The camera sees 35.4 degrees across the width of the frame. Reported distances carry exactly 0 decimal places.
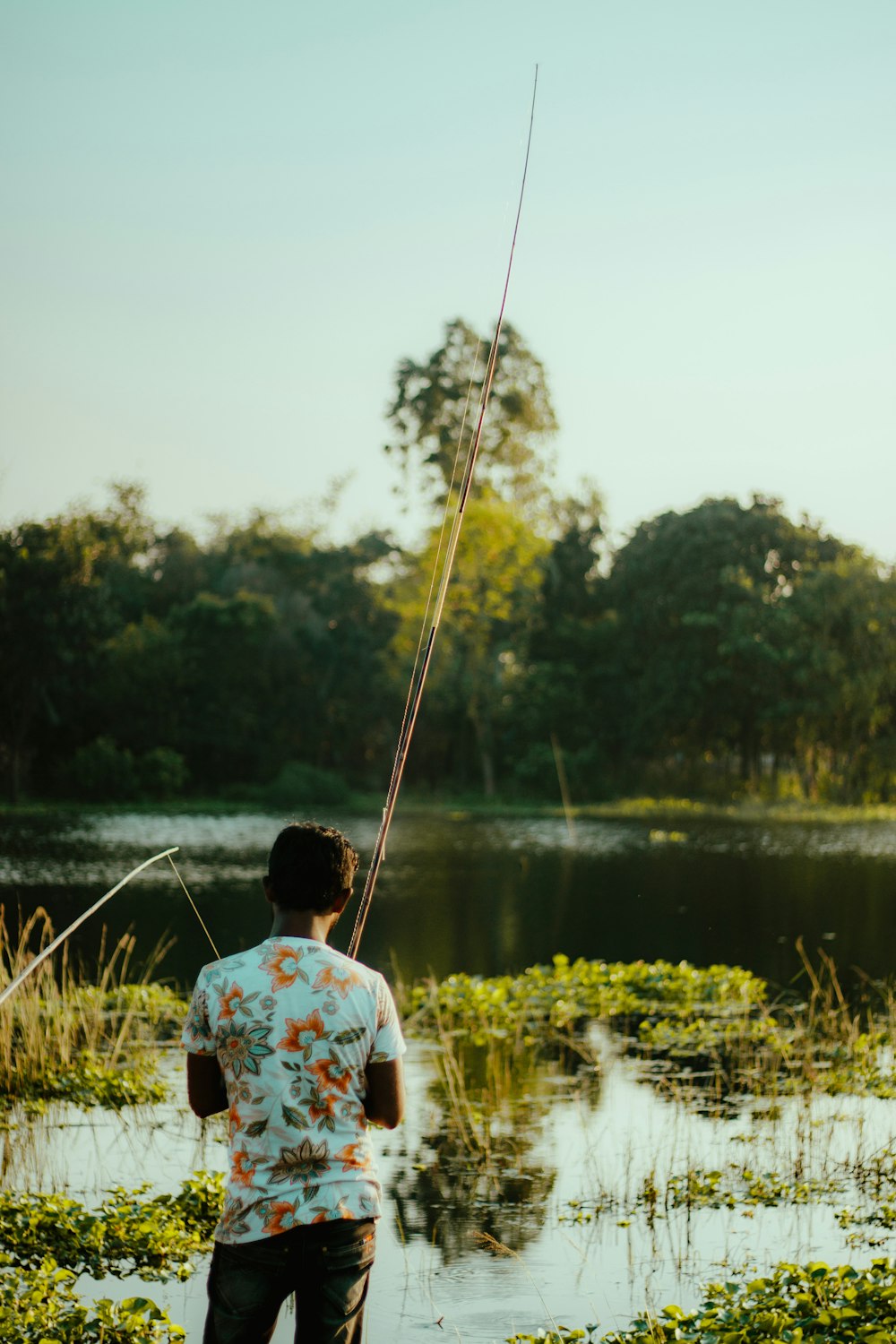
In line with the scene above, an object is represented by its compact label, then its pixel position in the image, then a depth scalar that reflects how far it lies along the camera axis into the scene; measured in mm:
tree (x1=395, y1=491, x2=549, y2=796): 43719
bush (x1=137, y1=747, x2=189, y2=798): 42000
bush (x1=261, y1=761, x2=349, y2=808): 41688
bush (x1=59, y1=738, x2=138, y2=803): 40500
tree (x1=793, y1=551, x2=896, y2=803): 39781
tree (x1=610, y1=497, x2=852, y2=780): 40688
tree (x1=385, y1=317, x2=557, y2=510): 48312
